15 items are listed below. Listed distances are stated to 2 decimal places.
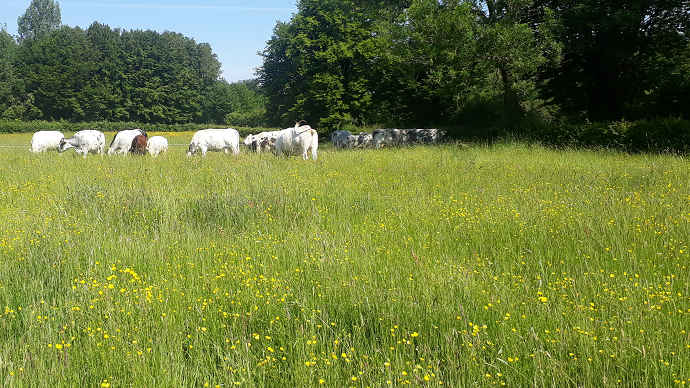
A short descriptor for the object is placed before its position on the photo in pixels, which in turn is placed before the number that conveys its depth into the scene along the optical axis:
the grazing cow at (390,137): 26.92
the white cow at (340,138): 28.34
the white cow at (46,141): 22.17
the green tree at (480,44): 19.64
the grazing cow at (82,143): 21.08
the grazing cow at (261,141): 20.03
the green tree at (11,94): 63.28
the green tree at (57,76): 66.31
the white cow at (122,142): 19.97
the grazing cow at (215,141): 19.64
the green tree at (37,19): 117.62
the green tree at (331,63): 38.97
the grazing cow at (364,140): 27.83
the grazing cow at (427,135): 25.77
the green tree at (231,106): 73.50
